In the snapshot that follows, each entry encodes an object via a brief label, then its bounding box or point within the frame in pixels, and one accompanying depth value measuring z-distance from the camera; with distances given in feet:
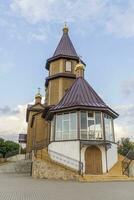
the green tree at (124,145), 77.14
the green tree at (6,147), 120.51
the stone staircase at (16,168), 44.61
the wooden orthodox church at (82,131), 36.75
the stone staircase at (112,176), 31.53
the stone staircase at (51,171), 31.74
